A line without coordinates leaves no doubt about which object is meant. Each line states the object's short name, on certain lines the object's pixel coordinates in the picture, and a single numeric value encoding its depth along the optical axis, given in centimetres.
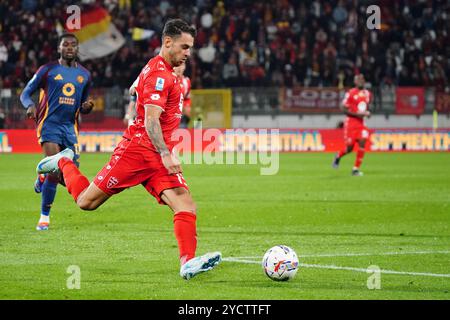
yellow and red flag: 3375
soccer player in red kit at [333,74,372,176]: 2342
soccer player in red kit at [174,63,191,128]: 1634
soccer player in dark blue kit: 1194
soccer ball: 816
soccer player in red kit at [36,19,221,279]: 802
